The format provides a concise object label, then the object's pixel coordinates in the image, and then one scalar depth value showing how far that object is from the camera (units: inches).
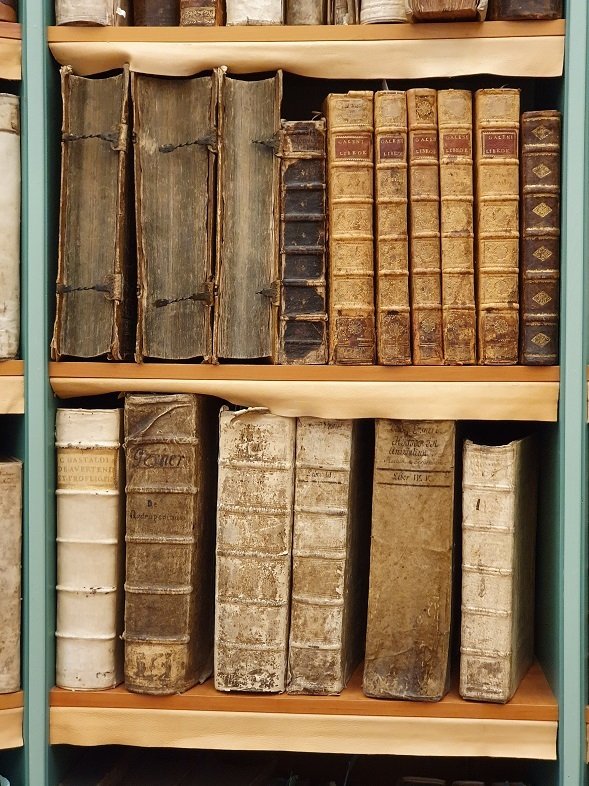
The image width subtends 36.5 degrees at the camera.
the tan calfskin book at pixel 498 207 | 45.2
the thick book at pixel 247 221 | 46.3
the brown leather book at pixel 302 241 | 46.2
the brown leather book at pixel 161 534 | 46.0
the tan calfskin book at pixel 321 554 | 46.2
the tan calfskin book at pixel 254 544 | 46.2
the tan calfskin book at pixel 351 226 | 45.7
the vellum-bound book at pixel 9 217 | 46.2
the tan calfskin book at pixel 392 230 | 45.5
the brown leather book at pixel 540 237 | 45.1
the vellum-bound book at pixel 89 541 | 46.8
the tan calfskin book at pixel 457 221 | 45.3
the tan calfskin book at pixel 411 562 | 45.6
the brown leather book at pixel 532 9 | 44.6
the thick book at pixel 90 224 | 46.4
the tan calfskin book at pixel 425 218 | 45.4
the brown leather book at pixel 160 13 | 48.4
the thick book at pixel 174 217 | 46.4
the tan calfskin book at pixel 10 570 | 46.3
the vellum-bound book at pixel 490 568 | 44.9
